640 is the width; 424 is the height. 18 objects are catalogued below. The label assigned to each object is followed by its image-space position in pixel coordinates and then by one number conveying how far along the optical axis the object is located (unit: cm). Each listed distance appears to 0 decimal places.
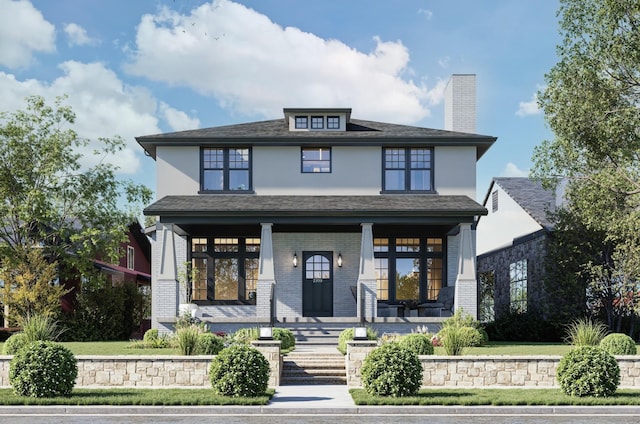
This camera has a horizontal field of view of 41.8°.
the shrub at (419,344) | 1981
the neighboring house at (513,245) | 3150
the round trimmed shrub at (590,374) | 1620
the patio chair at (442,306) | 2797
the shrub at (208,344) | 1947
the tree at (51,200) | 3039
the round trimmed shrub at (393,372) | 1613
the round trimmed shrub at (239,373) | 1612
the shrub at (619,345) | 1942
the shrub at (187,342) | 1916
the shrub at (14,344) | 2027
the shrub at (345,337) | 2092
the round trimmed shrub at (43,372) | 1598
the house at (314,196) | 2981
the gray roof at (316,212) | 2723
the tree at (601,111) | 2378
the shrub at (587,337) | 2022
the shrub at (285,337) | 2217
